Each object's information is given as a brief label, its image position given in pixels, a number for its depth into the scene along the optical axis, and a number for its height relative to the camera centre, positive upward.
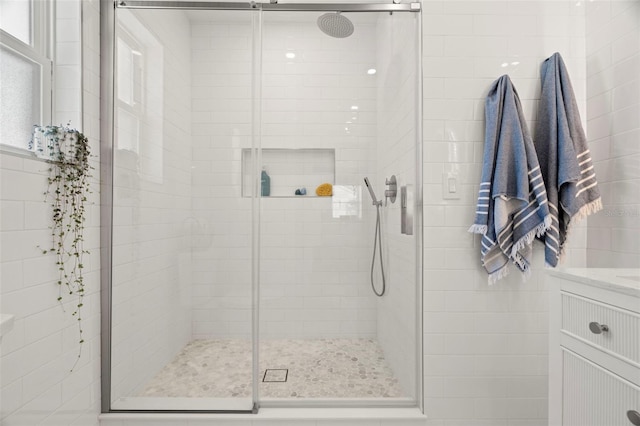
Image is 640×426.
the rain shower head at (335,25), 1.82 +1.01
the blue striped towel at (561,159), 1.57 +0.25
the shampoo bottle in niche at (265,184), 1.83 +0.16
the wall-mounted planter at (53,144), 1.37 +0.29
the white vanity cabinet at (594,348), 0.92 -0.40
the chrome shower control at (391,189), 1.87 +0.14
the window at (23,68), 1.30 +0.59
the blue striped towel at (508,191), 1.56 +0.11
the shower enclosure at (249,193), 1.76 +0.11
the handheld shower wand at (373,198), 1.90 +0.09
